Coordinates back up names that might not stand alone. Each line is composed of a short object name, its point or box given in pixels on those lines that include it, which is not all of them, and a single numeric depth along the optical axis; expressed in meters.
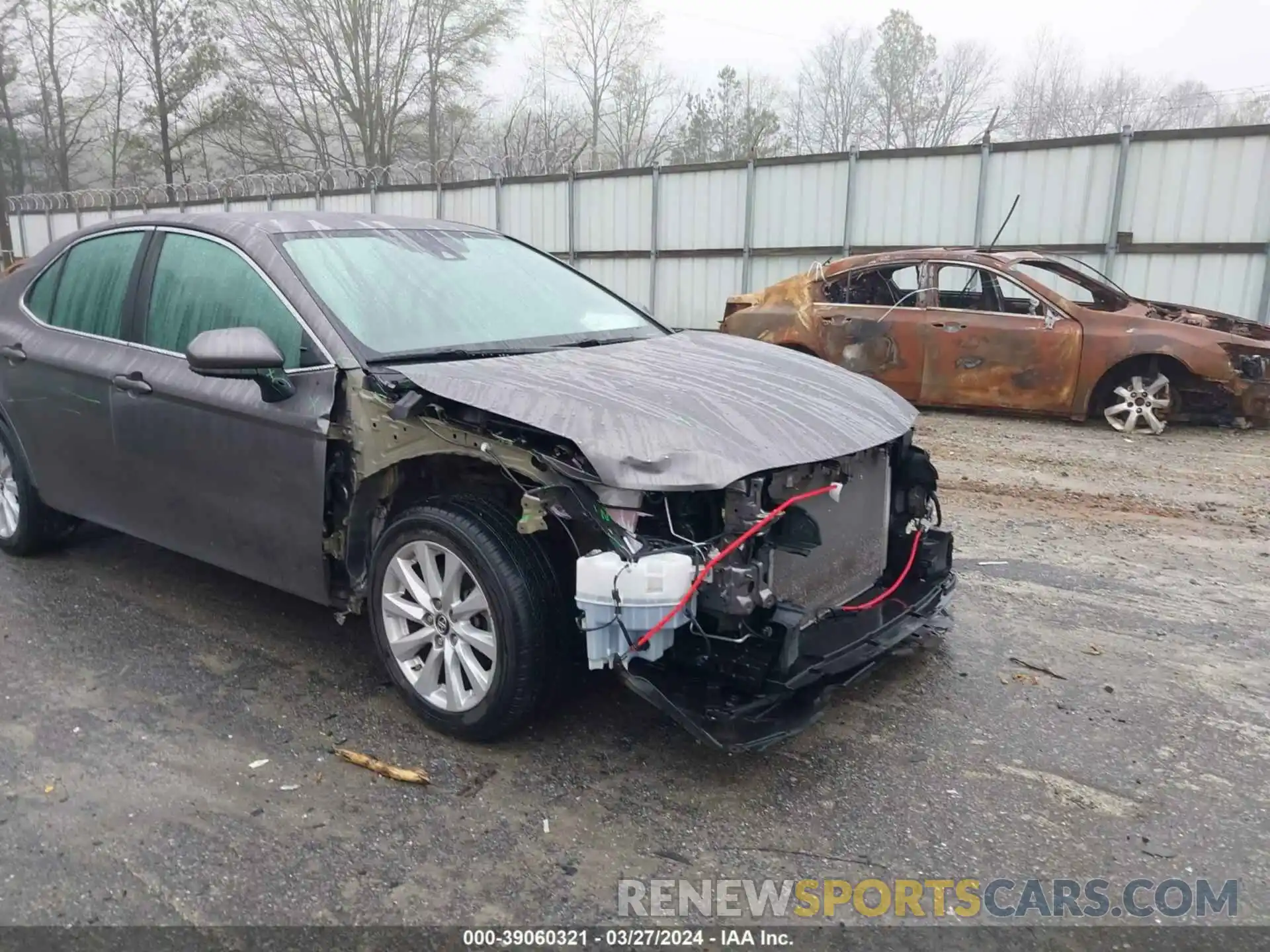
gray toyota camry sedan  2.74
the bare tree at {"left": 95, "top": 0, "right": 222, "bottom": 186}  35.66
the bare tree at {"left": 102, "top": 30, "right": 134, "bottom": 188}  36.84
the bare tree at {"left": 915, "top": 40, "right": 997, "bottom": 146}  34.16
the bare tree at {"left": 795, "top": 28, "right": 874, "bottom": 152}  35.44
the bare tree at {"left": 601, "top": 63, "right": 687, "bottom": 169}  35.16
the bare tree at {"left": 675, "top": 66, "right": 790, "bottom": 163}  32.81
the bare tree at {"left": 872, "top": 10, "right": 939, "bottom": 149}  37.34
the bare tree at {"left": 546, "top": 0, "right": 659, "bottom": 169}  36.62
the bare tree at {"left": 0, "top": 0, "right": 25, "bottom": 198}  35.81
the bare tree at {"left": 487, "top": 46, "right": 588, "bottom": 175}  28.84
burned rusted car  8.09
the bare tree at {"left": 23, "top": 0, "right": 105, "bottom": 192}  36.56
